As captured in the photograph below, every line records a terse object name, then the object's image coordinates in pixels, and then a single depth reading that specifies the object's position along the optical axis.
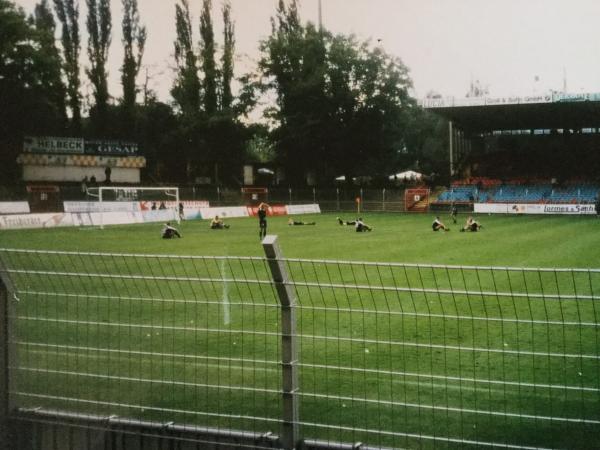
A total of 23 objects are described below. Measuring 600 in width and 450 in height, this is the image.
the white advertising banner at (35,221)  33.19
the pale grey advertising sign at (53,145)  49.84
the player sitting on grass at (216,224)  35.27
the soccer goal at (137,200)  41.09
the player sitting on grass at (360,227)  32.69
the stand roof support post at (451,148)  64.19
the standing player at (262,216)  27.80
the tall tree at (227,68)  63.47
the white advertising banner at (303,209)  56.92
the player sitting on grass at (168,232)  28.36
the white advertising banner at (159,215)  41.53
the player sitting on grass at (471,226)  32.31
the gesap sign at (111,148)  53.41
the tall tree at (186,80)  56.72
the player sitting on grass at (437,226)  32.56
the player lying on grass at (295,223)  39.00
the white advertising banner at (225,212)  46.97
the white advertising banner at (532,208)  51.28
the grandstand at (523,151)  52.59
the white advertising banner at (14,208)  37.53
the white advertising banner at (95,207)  40.41
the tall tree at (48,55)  49.78
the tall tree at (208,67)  52.57
